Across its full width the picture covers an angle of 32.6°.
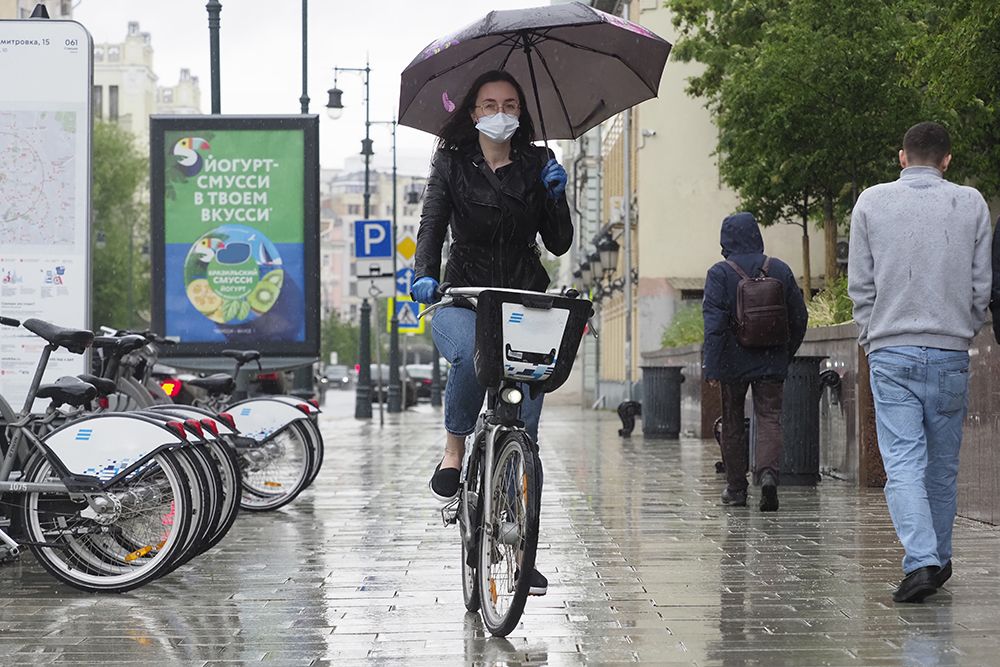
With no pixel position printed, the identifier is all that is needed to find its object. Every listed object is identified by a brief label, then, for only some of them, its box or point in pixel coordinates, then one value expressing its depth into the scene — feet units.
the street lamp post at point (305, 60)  95.35
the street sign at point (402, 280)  113.34
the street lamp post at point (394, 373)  150.00
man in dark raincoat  37.81
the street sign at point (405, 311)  124.92
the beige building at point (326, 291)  583.29
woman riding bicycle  22.31
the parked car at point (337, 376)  365.81
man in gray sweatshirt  23.41
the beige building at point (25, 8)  197.36
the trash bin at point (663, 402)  77.36
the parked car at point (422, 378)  235.81
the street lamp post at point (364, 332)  123.34
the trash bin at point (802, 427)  44.09
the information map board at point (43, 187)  34.19
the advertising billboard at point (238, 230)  56.24
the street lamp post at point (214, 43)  68.97
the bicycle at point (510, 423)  19.69
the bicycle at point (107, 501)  24.75
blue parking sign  92.27
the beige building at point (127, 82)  422.41
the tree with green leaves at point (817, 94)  84.58
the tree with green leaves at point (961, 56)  61.93
